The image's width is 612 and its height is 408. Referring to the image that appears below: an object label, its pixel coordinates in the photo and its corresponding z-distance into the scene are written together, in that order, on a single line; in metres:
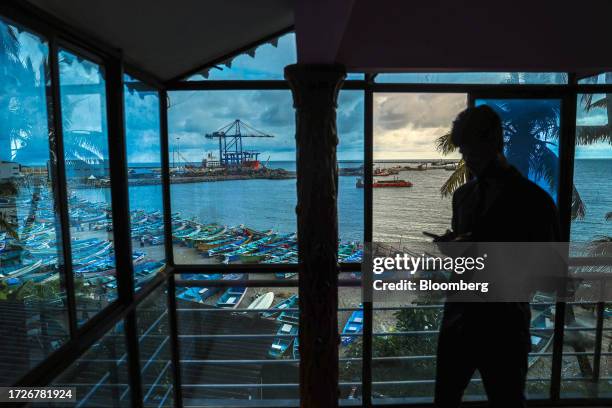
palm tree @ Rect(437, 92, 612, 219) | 2.87
